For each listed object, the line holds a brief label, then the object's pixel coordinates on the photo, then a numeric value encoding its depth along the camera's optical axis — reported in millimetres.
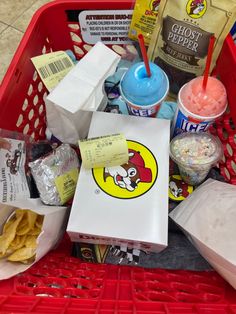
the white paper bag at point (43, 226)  539
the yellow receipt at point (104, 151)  610
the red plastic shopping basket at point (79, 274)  469
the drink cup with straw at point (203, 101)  602
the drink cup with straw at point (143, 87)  608
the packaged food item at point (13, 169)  596
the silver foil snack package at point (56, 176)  635
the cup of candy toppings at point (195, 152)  634
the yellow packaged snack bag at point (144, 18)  679
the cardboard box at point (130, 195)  578
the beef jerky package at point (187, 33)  618
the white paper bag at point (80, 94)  630
